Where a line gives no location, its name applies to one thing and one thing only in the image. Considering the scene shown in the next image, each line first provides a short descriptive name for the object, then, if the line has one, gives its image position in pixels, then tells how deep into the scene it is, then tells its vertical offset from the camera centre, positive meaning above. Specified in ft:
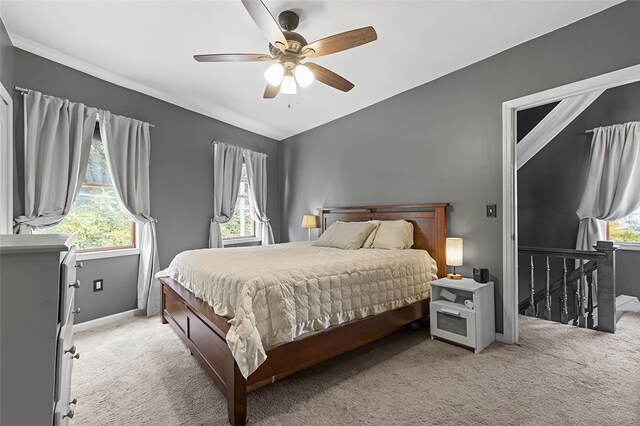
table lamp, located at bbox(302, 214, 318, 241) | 15.76 -0.31
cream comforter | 5.73 -1.74
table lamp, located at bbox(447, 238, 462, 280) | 9.70 -1.21
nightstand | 8.39 -2.94
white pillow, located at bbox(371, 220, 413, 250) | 10.69 -0.73
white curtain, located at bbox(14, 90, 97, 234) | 9.09 +2.06
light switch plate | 9.29 +0.20
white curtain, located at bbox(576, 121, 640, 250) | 12.73 +1.58
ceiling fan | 6.37 +4.05
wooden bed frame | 5.69 -2.96
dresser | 2.92 -1.18
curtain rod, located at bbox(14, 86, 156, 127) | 9.01 +4.02
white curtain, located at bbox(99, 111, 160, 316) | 11.16 +1.45
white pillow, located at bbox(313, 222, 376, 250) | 11.06 -0.76
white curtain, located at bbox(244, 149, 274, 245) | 16.38 +1.67
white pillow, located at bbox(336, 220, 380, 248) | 11.33 -0.87
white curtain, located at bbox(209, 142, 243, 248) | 14.51 +1.70
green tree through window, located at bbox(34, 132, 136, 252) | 10.76 +0.14
